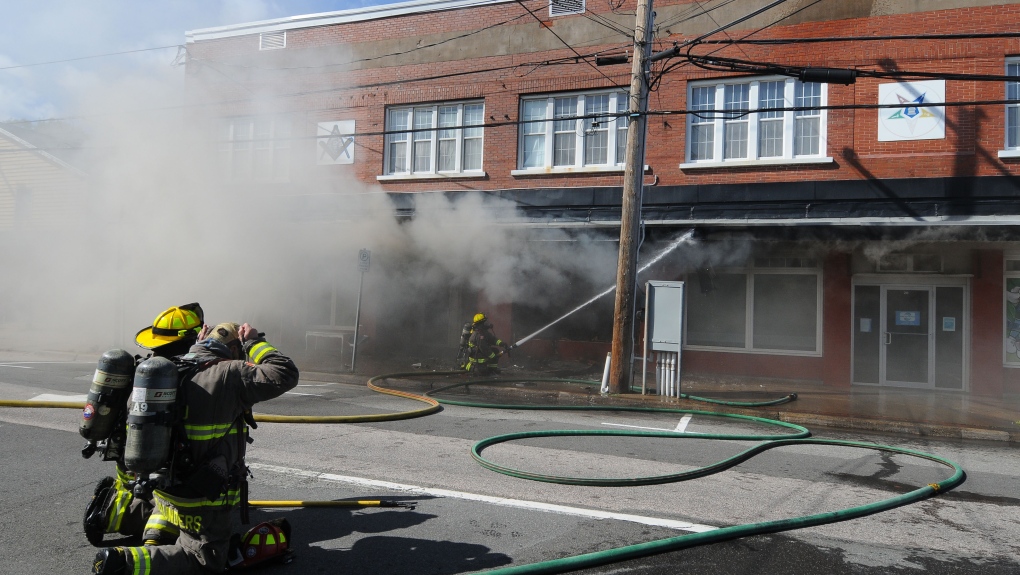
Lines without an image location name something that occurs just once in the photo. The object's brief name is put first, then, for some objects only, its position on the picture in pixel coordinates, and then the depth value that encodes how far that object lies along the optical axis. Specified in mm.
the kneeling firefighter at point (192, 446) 3275
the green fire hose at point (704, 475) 3988
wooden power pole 11547
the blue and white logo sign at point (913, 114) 13219
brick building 12992
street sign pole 14148
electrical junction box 11781
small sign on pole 14156
